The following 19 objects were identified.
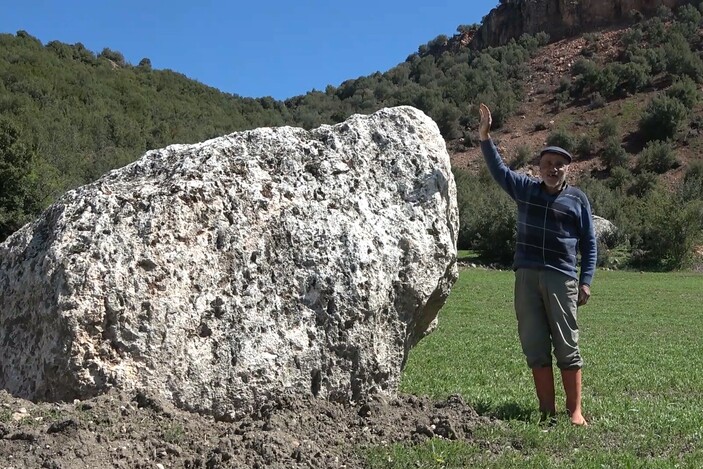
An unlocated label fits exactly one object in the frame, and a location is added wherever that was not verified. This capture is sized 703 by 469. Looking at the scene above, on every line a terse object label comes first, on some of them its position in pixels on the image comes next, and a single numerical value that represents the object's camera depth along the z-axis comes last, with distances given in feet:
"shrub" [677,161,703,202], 172.98
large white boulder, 17.62
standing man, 21.20
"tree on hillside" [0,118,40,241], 104.73
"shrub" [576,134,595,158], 238.07
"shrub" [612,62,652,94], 280.51
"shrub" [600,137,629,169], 225.15
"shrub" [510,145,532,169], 230.07
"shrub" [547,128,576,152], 238.27
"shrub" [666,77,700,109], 253.65
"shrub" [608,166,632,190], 211.41
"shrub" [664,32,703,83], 279.49
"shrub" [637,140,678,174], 220.84
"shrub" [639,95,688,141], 235.20
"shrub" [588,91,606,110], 277.44
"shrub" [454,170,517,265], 155.12
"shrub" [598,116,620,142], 242.17
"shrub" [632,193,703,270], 146.51
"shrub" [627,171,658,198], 204.79
